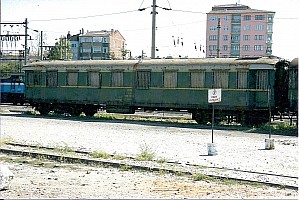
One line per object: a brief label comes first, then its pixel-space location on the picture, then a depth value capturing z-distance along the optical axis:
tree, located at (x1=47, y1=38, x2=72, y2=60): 72.81
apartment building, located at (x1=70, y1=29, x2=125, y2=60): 101.79
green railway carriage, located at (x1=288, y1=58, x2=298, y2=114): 23.11
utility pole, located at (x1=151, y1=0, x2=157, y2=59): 31.68
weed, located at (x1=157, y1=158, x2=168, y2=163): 12.89
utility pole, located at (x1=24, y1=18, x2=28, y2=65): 42.59
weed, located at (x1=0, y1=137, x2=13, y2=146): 16.92
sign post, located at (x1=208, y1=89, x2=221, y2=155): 15.73
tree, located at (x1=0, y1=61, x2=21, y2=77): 84.31
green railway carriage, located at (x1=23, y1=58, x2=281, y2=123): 24.14
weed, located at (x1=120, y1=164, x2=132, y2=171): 12.06
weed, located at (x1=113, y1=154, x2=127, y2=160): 13.46
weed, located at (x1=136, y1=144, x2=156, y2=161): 13.23
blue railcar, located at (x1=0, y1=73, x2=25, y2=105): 45.16
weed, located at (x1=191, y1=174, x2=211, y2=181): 10.63
